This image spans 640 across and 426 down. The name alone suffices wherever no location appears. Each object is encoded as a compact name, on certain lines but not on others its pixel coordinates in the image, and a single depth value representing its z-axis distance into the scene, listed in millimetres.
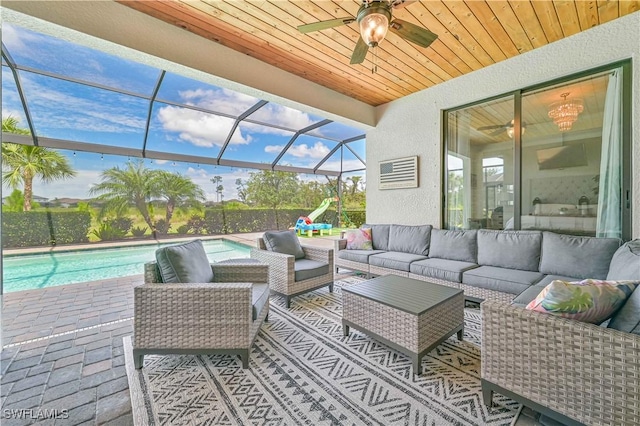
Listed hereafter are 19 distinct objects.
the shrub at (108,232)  6852
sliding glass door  2781
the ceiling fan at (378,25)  1915
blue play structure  9531
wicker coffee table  1836
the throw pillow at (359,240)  4371
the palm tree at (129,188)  6766
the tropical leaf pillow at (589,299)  1242
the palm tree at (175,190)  7486
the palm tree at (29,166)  5332
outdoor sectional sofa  1120
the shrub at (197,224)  8282
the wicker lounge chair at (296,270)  2973
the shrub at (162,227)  7598
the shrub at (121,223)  7016
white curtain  2750
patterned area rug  1449
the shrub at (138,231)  7281
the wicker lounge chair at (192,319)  1827
